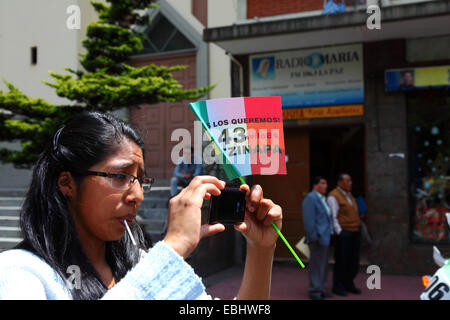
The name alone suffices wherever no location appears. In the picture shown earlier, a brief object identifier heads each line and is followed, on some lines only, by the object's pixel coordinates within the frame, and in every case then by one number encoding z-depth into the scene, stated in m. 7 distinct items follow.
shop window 8.34
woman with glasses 1.13
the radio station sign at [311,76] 8.81
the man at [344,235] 6.97
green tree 6.14
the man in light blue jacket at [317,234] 6.66
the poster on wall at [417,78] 8.20
